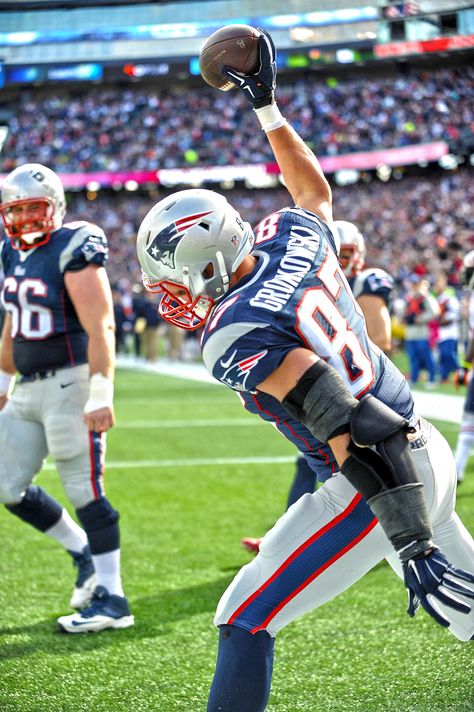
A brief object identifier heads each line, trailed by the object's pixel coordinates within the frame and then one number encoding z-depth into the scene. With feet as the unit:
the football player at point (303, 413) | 14.08
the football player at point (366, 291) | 33.01
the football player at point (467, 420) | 44.21
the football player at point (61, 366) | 26.45
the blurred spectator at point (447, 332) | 96.37
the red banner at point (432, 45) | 221.46
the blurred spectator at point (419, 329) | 91.97
